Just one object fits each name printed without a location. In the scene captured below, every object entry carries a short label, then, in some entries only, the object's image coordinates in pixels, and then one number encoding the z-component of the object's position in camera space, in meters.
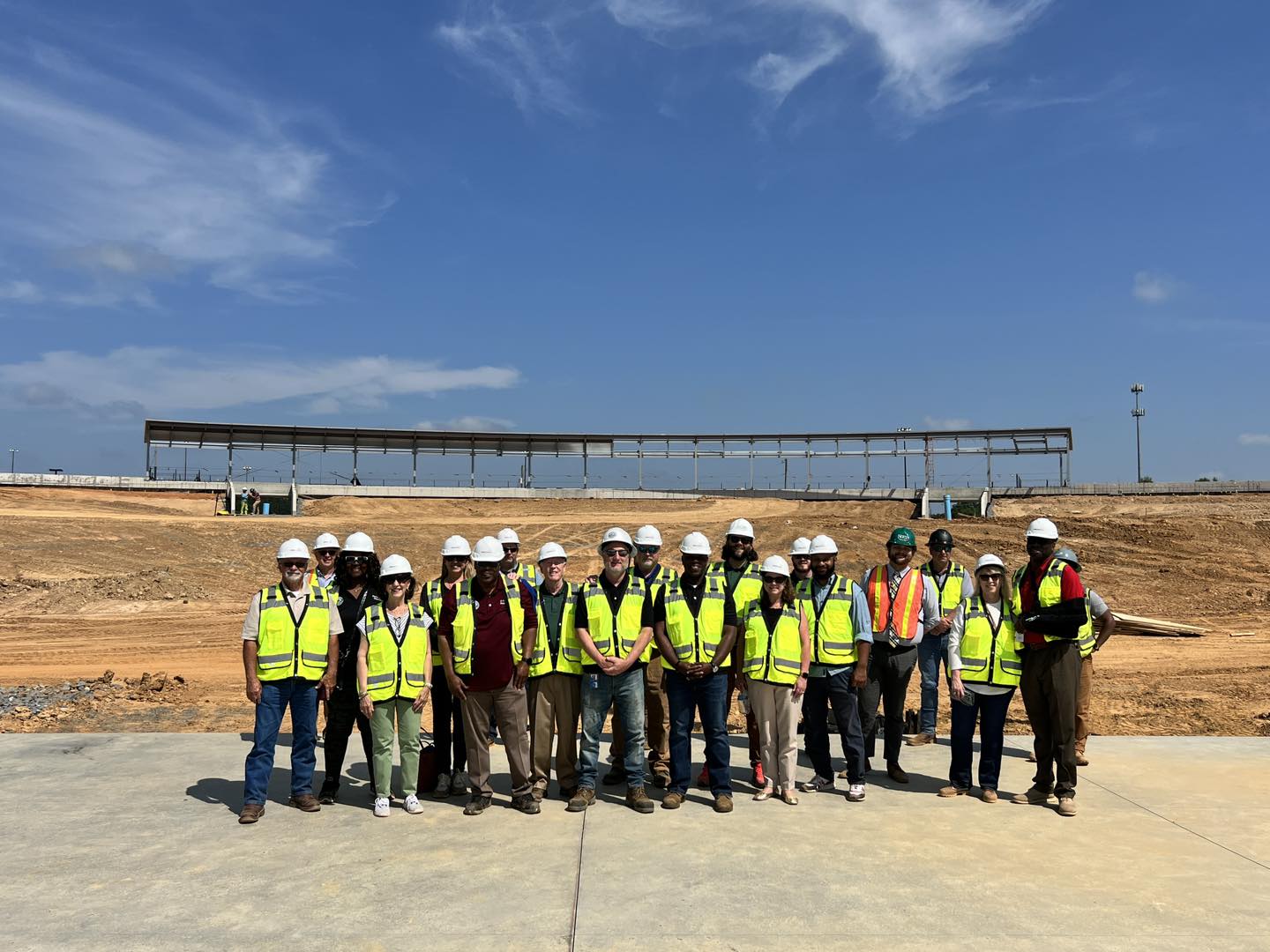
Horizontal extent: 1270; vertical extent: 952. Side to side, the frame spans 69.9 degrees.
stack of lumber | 20.14
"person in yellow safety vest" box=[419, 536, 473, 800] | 7.29
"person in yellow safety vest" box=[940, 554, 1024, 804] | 7.20
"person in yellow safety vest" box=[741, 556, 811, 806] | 7.11
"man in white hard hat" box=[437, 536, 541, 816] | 6.79
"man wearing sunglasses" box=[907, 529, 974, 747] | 8.73
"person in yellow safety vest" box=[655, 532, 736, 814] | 6.95
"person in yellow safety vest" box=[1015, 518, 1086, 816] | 6.98
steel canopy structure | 49.06
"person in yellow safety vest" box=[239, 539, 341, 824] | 6.63
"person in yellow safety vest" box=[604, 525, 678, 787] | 7.46
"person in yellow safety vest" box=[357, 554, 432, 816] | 6.74
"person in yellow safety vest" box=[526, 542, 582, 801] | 7.02
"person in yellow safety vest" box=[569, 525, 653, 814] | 6.86
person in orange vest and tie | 7.82
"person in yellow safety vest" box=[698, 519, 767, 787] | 7.52
